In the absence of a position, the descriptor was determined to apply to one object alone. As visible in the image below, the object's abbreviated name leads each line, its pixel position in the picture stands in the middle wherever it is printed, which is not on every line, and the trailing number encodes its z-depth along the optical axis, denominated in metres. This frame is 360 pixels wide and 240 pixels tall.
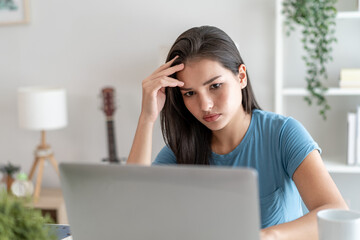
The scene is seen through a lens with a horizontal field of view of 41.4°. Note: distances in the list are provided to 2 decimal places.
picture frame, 3.36
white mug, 0.79
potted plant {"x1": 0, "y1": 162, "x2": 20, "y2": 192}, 3.26
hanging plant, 2.56
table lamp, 2.95
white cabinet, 2.69
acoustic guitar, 3.04
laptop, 0.71
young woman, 1.36
